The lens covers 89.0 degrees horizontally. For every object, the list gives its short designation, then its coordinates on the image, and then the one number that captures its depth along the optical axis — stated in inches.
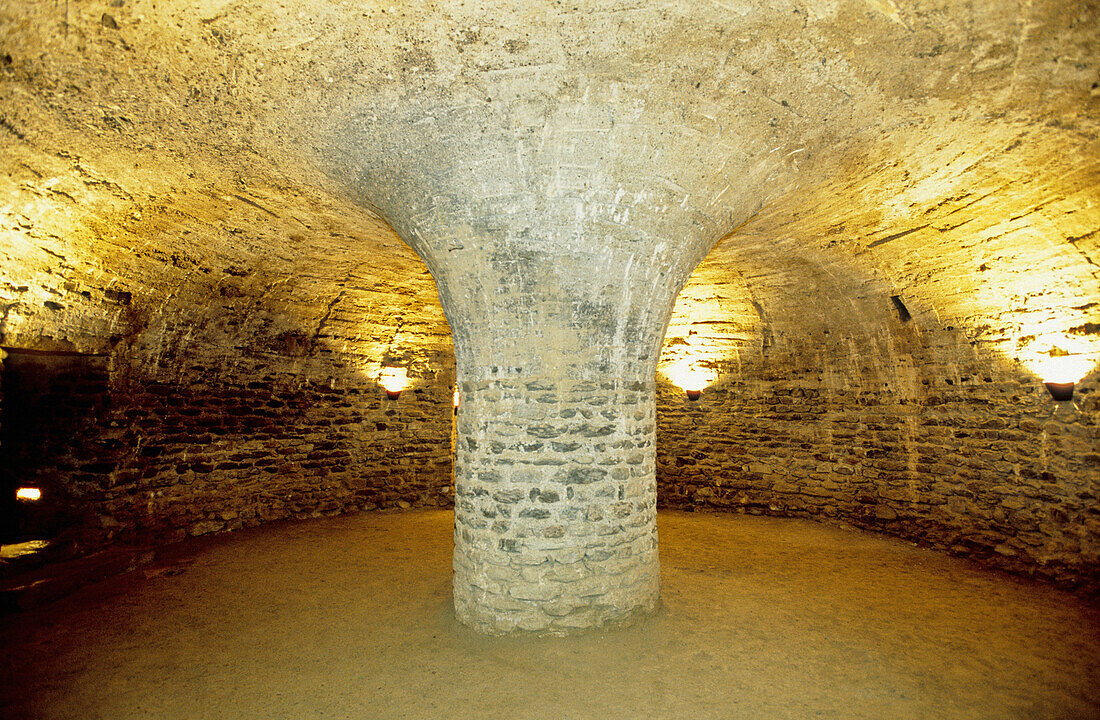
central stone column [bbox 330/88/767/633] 126.2
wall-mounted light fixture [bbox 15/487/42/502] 184.7
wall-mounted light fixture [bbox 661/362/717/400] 282.0
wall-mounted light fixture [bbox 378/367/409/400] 292.2
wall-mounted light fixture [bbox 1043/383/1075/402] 166.6
